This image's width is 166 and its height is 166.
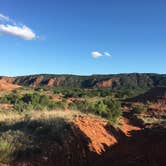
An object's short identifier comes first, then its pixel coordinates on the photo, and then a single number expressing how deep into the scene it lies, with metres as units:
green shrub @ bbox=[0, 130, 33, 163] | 5.05
